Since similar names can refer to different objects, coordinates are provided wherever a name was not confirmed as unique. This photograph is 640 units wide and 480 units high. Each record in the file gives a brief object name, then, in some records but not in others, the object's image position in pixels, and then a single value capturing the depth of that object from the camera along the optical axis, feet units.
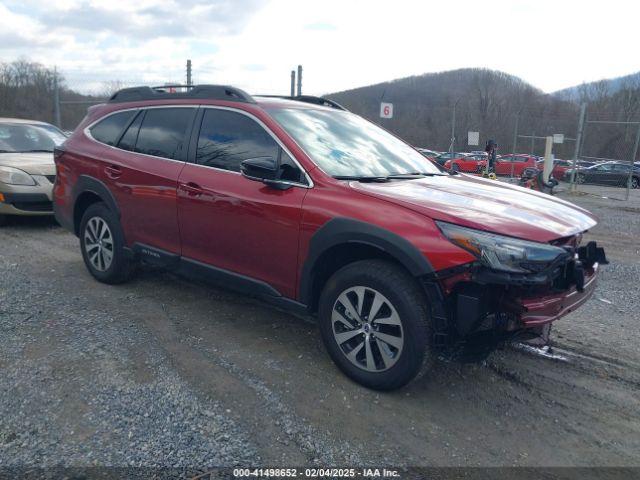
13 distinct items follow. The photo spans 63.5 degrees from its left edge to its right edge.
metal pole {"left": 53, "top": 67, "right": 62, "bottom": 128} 49.79
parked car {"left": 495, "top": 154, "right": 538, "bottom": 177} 93.15
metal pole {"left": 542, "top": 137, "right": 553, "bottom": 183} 45.70
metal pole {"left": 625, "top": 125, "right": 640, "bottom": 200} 44.86
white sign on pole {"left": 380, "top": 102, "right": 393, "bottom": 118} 57.93
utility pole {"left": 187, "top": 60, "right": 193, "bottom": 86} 40.57
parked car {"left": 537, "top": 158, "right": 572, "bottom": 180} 87.66
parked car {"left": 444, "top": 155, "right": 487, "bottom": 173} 106.52
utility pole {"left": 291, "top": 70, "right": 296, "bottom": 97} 39.14
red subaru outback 9.41
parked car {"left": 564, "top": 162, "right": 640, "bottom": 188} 78.12
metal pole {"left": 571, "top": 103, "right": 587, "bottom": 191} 48.60
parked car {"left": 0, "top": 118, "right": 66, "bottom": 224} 24.16
